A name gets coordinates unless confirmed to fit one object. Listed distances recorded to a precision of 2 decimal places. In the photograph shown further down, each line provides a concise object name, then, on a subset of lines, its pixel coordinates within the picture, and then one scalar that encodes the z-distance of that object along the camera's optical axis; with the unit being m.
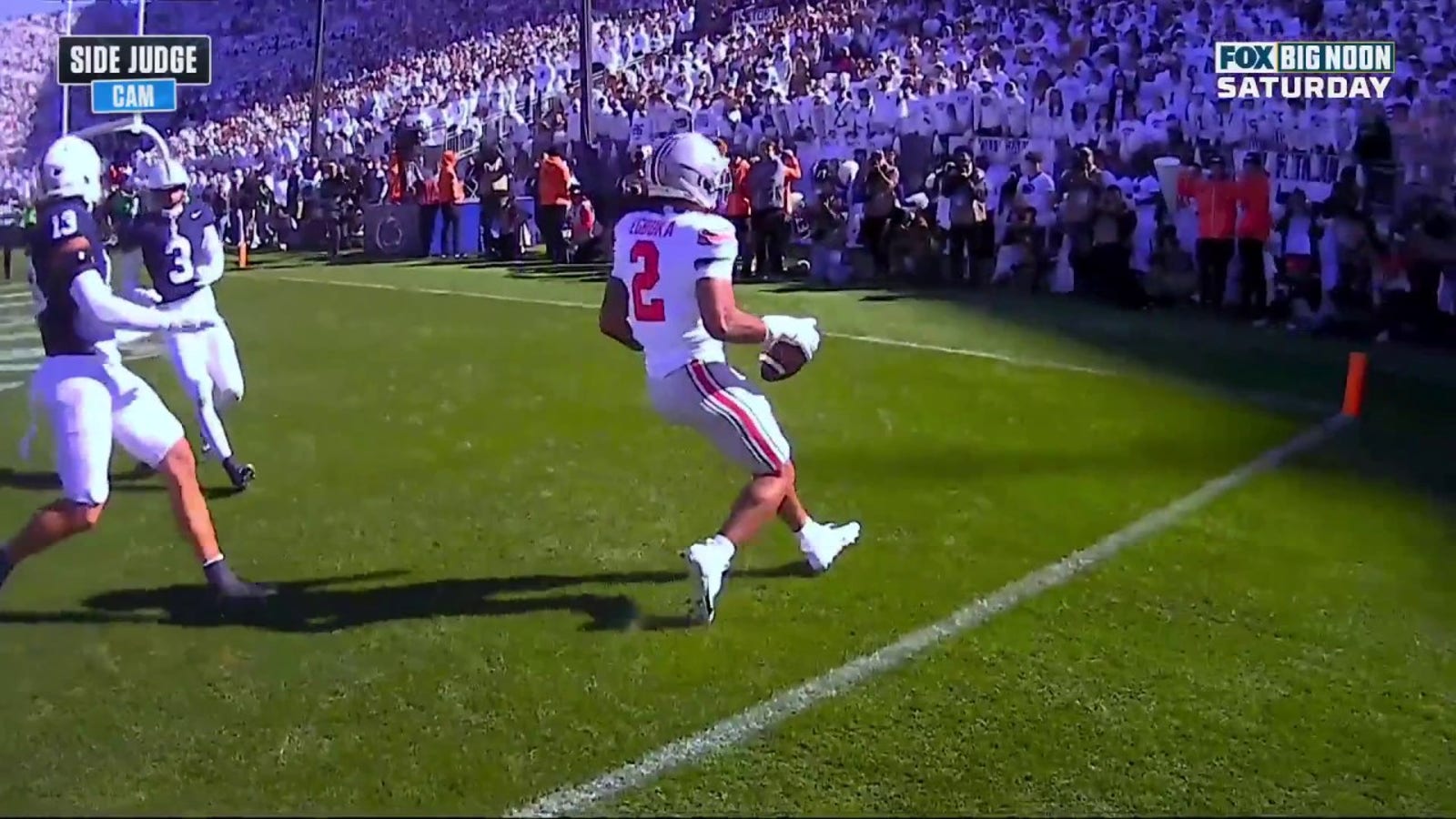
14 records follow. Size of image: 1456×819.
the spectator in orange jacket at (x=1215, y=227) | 14.09
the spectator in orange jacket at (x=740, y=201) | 17.55
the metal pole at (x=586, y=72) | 22.84
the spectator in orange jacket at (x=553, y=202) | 19.58
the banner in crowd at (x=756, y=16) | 25.41
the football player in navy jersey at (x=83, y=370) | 5.36
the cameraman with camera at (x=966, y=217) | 16.27
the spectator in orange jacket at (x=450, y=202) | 21.94
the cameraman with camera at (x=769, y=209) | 17.41
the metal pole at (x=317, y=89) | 24.02
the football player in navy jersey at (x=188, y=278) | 7.99
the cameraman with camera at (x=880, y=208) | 16.98
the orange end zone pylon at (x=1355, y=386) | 9.62
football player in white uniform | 5.55
